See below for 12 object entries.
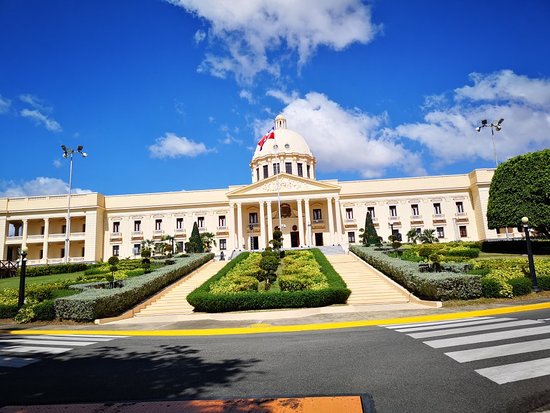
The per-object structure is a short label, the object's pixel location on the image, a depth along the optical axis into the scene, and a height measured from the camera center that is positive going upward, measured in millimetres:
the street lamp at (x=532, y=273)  15495 -1157
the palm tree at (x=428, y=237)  44162 +1944
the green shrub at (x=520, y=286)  15047 -1639
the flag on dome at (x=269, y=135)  42478 +14910
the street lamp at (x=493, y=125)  39531 +13574
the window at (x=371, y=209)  51344 +6560
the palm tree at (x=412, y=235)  45062 +2240
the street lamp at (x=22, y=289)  16234 -669
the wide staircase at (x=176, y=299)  17734 -1852
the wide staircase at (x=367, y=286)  17703 -1732
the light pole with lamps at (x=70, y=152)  41125 +13585
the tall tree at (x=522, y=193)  29766 +4749
